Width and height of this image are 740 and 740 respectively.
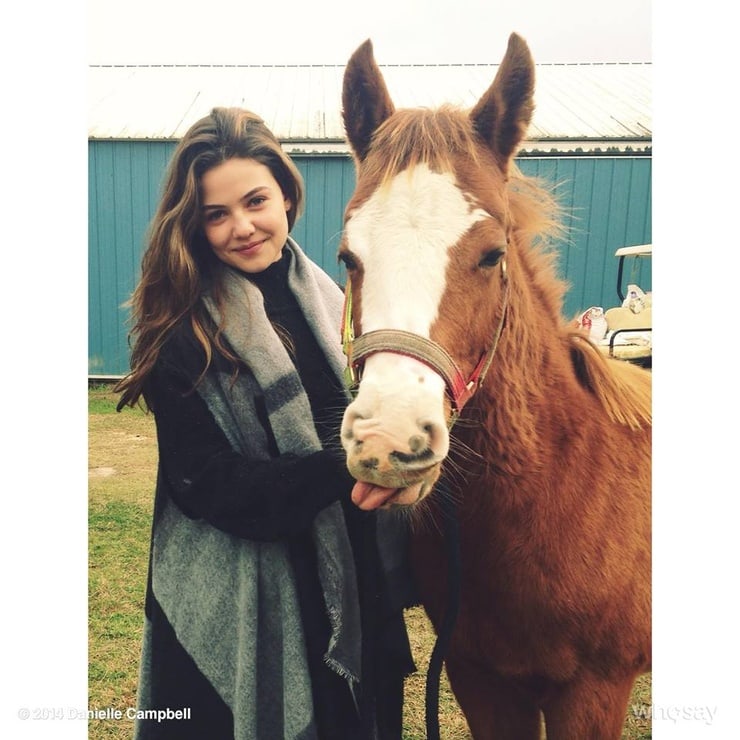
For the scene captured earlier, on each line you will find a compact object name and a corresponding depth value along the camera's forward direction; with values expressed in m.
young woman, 1.22
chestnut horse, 0.98
